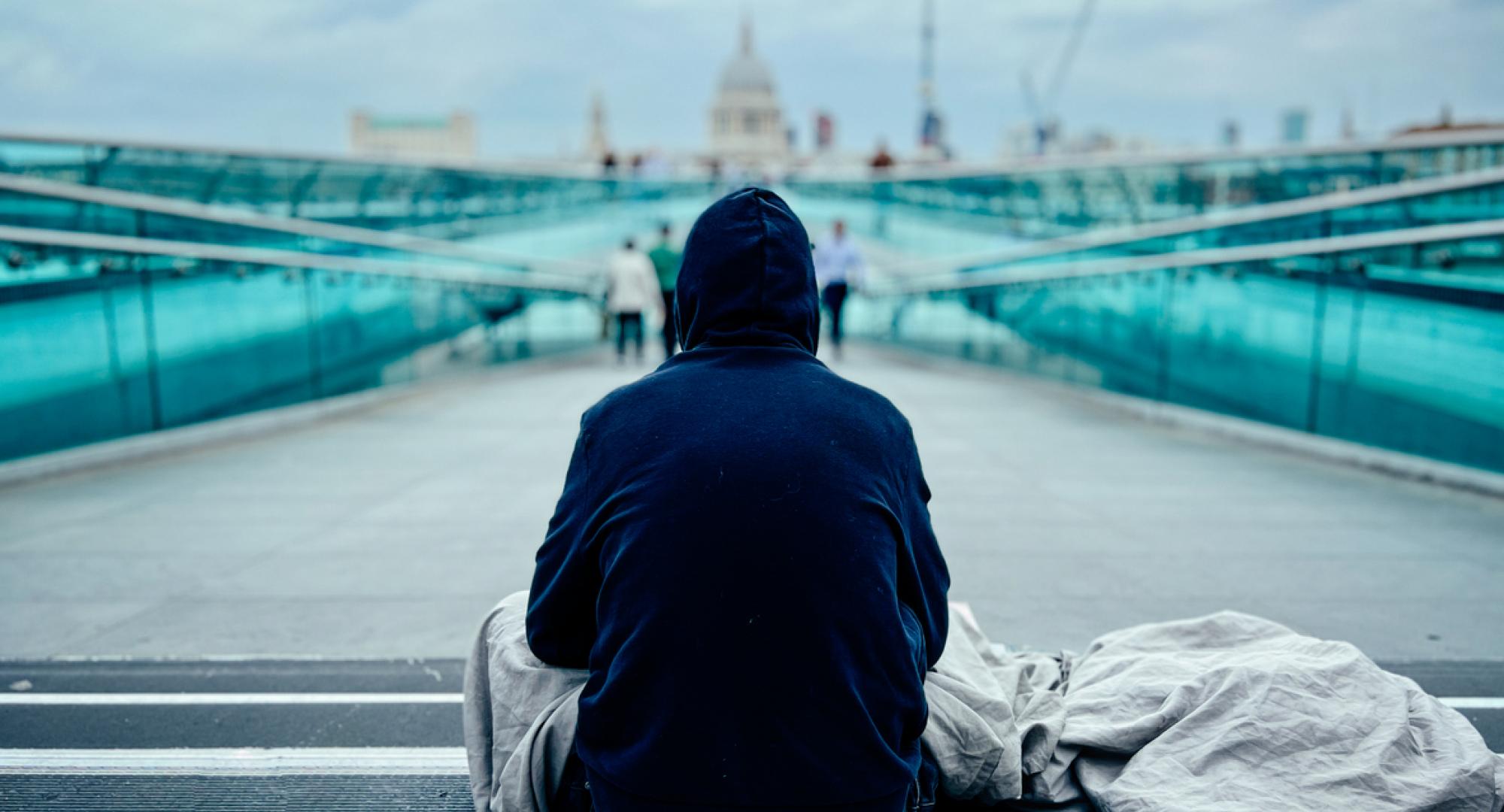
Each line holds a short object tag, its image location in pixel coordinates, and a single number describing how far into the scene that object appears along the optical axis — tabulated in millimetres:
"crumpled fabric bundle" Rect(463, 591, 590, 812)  2158
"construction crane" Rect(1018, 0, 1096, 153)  112988
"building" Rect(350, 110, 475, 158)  186250
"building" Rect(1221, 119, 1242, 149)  146488
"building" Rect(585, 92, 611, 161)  169000
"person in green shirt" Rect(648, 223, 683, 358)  12289
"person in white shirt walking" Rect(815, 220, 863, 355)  13312
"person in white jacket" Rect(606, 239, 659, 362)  12852
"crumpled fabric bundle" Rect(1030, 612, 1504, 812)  2309
